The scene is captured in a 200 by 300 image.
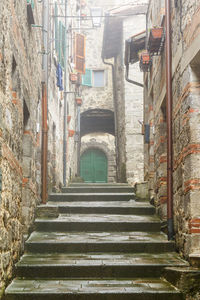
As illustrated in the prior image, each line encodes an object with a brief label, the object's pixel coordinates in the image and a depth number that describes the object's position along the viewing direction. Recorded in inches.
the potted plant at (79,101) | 634.8
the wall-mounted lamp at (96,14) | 691.4
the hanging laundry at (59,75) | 405.4
